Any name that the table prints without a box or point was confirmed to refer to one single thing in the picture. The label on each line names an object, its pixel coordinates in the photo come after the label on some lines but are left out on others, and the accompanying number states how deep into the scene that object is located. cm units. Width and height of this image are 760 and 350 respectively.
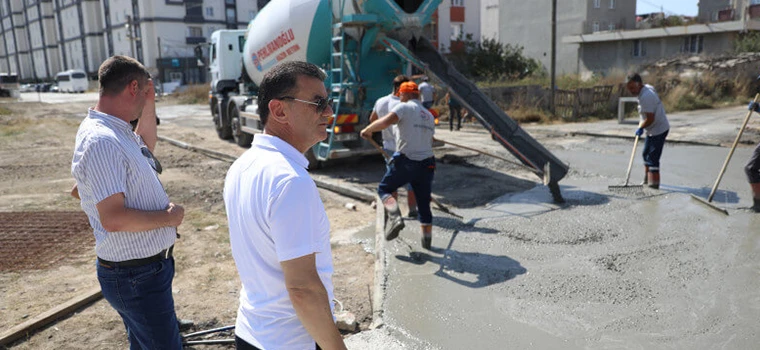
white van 5125
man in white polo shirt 152
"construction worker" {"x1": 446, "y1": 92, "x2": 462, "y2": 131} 1558
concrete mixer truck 763
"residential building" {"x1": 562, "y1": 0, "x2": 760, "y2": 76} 2762
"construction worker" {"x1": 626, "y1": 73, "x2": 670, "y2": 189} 741
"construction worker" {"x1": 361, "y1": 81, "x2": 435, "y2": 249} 539
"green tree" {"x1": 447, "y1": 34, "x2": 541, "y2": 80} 2988
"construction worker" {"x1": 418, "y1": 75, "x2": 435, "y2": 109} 1085
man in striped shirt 221
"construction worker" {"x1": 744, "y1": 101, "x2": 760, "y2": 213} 625
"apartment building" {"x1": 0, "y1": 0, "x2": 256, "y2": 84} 5412
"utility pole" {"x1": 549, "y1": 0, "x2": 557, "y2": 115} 1819
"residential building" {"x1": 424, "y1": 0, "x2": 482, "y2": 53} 3850
